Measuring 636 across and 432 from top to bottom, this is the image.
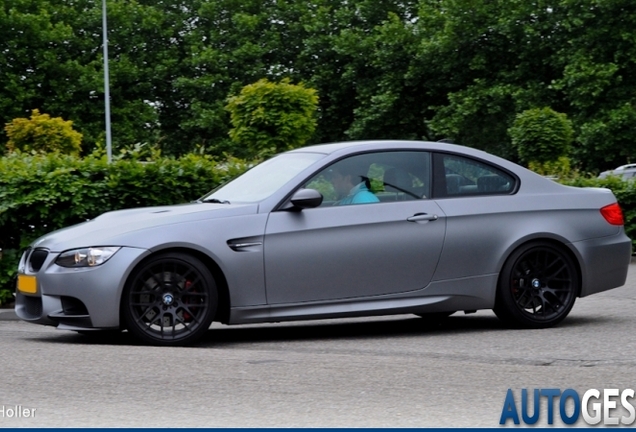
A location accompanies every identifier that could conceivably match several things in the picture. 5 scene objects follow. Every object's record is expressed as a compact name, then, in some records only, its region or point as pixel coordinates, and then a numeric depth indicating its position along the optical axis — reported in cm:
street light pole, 4122
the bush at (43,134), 2966
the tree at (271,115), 2800
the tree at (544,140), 3152
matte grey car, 855
